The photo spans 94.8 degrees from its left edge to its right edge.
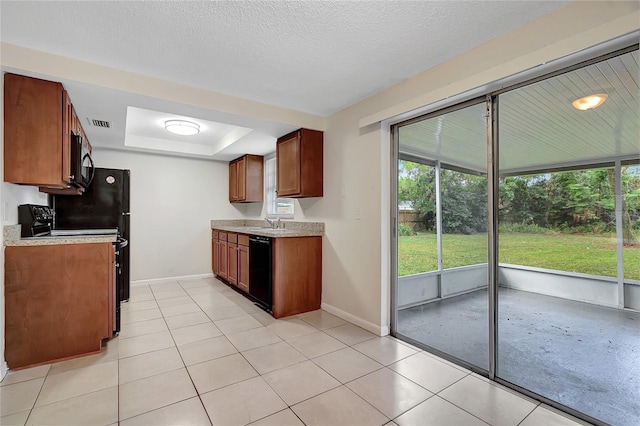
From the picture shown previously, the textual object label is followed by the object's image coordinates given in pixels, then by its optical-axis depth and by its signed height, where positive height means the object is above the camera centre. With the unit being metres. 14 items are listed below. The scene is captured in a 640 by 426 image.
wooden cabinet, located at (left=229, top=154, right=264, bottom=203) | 5.27 +0.69
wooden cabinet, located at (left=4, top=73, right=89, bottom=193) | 2.25 +0.68
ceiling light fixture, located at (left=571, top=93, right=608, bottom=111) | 1.73 +0.68
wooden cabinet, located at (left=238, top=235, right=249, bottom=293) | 4.09 -0.66
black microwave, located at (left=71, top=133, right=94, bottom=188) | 2.74 +0.55
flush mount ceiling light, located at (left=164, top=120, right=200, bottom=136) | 3.90 +1.23
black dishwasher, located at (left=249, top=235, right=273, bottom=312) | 3.50 -0.68
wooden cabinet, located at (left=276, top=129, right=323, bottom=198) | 3.67 +0.67
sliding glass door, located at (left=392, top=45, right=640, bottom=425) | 1.69 -0.13
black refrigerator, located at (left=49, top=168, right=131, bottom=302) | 3.71 +0.12
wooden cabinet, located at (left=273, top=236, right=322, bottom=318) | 3.43 -0.71
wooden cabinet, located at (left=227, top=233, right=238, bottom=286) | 4.46 -0.66
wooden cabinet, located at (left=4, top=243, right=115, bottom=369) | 2.23 -0.67
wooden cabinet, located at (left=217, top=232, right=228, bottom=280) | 4.89 -0.67
